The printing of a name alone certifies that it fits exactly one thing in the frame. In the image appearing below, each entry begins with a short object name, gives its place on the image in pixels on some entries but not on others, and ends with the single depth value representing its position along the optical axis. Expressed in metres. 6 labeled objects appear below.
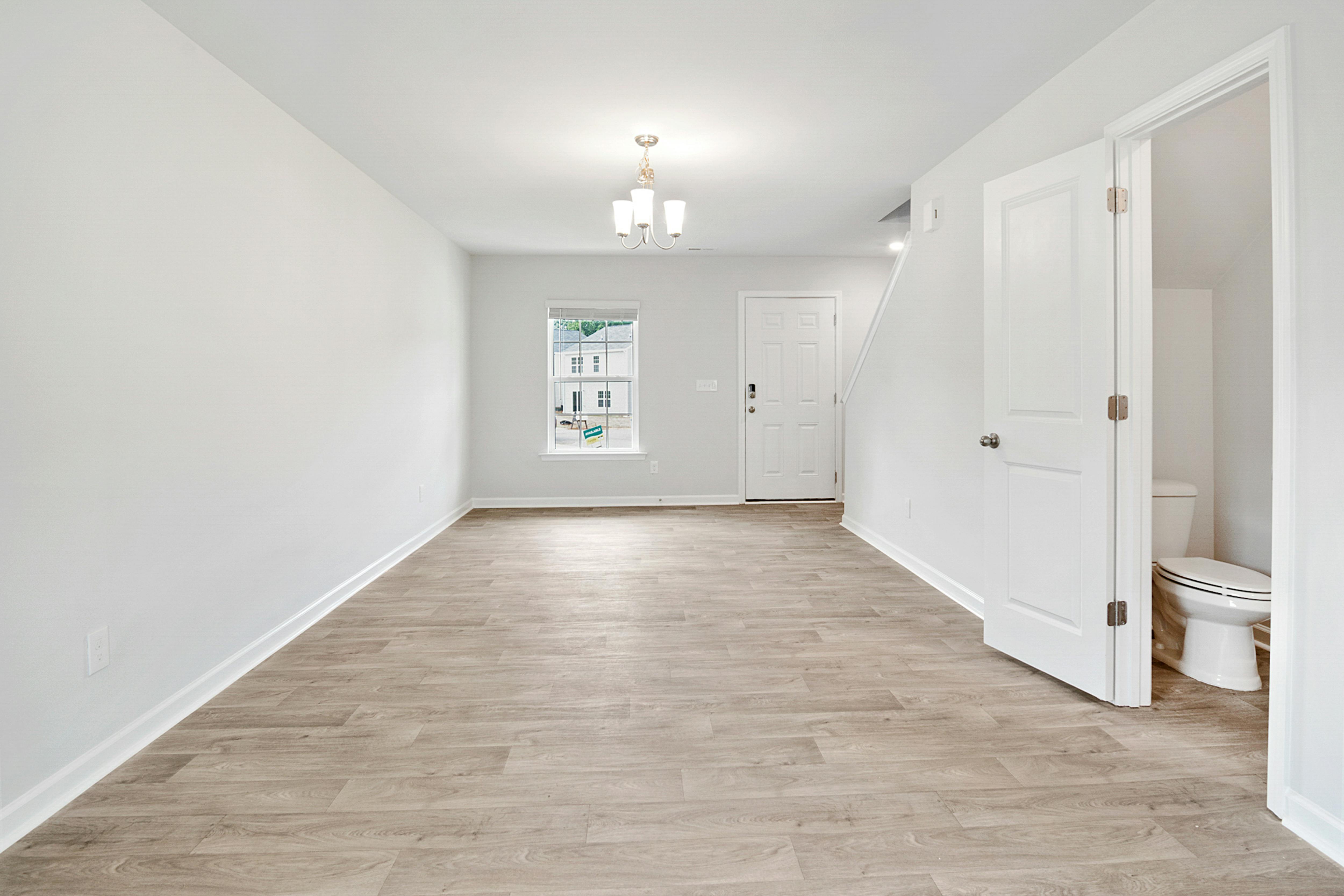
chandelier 3.57
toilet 2.36
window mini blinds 6.47
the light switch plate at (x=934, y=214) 3.77
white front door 6.56
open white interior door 2.33
